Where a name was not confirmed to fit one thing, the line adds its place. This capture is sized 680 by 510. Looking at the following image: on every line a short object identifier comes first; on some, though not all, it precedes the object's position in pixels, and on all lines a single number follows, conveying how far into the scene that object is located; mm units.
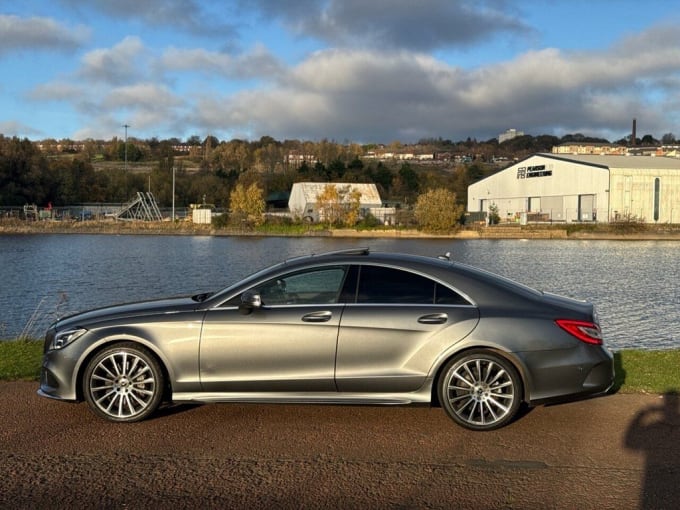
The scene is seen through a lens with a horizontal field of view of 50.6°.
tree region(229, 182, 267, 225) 99812
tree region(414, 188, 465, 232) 92000
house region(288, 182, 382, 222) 100938
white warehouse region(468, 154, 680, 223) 85500
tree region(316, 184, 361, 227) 97812
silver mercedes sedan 6609
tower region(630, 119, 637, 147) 152088
